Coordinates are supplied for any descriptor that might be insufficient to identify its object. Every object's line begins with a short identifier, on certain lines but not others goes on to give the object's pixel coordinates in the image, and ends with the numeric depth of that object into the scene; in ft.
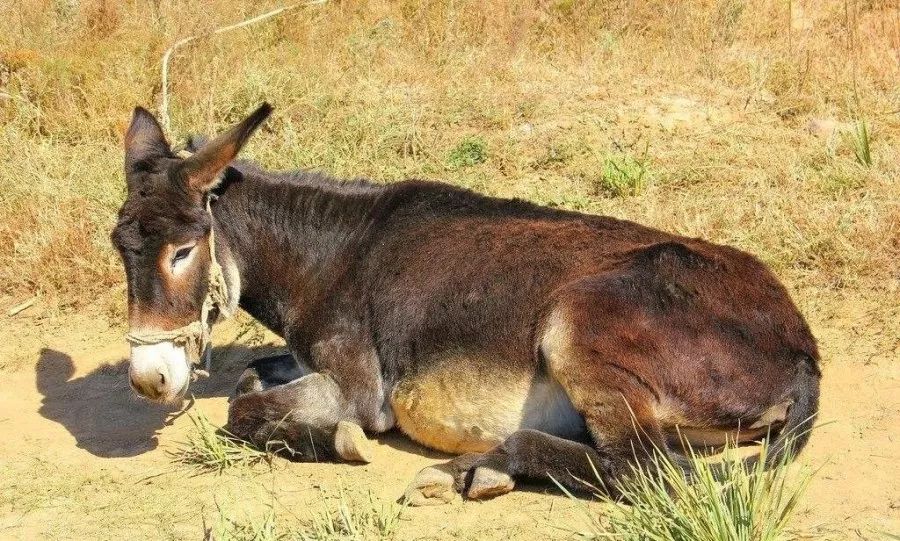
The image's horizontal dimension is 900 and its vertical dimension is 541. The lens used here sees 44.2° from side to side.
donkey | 15.71
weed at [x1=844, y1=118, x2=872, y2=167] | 24.66
